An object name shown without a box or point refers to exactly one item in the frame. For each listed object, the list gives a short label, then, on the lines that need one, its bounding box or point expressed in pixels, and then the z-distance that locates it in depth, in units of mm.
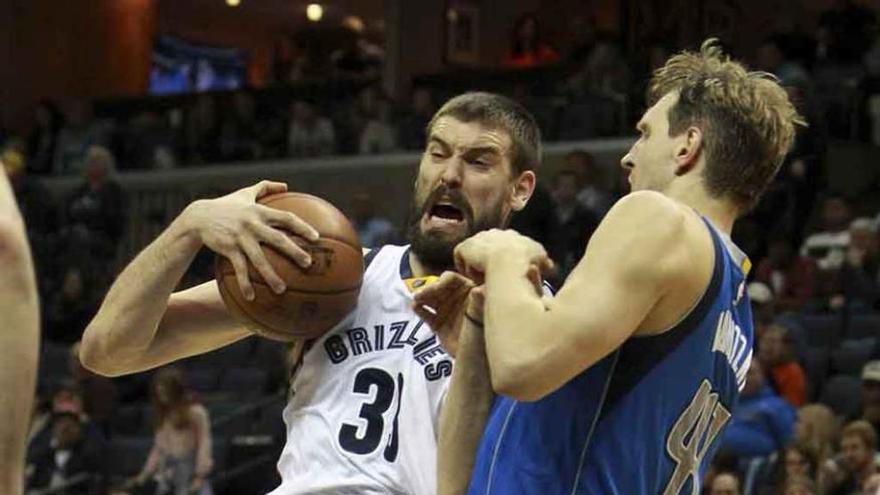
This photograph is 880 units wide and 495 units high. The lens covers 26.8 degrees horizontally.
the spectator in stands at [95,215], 15133
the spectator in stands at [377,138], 16203
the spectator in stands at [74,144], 17891
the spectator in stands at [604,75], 15523
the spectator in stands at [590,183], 12531
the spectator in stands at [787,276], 11604
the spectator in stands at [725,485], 8438
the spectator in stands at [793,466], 8641
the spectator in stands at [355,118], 16703
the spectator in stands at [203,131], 17688
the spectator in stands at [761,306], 10664
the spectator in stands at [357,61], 19953
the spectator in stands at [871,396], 9312
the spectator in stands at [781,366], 9938
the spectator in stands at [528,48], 18172
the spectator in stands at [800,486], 8414
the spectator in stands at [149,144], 17719
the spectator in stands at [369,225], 13203
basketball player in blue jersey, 3059
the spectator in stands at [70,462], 11484
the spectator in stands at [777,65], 14266
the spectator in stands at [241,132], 17359
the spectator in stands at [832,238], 12031
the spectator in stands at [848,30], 15031
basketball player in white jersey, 3904
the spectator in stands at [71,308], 14602
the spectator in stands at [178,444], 11016
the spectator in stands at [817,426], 9070
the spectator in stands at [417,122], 15727
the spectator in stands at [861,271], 11430
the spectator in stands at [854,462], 8484
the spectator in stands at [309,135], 16734
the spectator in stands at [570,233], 11891
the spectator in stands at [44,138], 18109
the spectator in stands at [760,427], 9320
